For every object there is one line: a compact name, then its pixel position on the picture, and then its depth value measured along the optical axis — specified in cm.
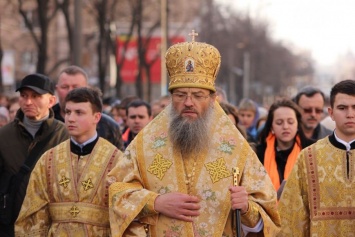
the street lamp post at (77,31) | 2238
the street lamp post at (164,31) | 3819
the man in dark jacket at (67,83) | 1173
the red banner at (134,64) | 5835
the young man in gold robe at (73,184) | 866
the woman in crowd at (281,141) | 1103
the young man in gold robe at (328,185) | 820
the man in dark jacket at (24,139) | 979
